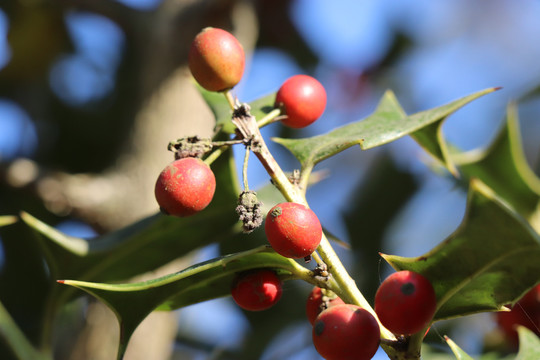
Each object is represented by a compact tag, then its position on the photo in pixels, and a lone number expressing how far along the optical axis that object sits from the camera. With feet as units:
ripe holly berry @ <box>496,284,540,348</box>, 1.38
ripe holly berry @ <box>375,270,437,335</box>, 1.15
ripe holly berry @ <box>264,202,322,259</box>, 1.16
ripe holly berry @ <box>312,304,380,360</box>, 1.15
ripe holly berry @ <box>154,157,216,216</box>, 1.19
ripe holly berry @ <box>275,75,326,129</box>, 1.25
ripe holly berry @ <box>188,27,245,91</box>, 1.22
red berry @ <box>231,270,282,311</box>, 1.21
